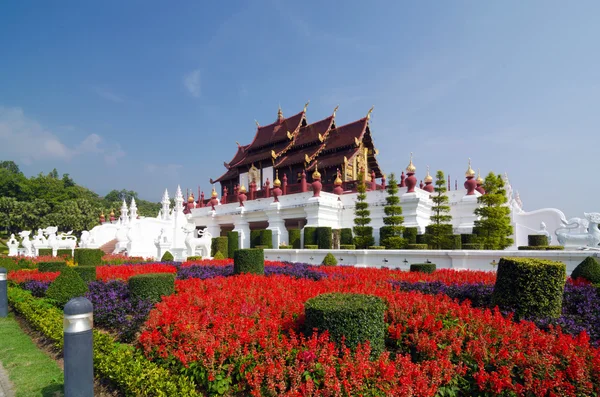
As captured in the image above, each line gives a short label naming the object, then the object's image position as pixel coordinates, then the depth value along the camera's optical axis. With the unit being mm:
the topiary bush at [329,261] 15562
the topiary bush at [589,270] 8797
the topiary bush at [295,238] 24062
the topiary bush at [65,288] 8484
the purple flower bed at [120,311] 6549
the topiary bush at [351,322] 4570
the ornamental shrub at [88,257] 17000
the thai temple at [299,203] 21156
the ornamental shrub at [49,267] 13102
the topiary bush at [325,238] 21609
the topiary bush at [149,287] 7469
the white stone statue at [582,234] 13703
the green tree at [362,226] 21734
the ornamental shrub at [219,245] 23984
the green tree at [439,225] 18656
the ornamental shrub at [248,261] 11195
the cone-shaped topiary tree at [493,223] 17359
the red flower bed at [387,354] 3689
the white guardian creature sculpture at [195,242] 19500
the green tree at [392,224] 19750
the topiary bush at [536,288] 5672
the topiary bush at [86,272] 10055
